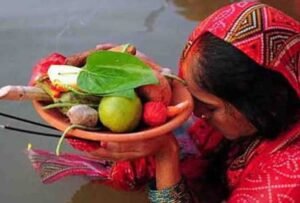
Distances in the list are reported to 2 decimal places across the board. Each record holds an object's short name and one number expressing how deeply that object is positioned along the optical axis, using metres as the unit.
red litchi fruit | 1.69
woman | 1.76
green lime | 1.67
